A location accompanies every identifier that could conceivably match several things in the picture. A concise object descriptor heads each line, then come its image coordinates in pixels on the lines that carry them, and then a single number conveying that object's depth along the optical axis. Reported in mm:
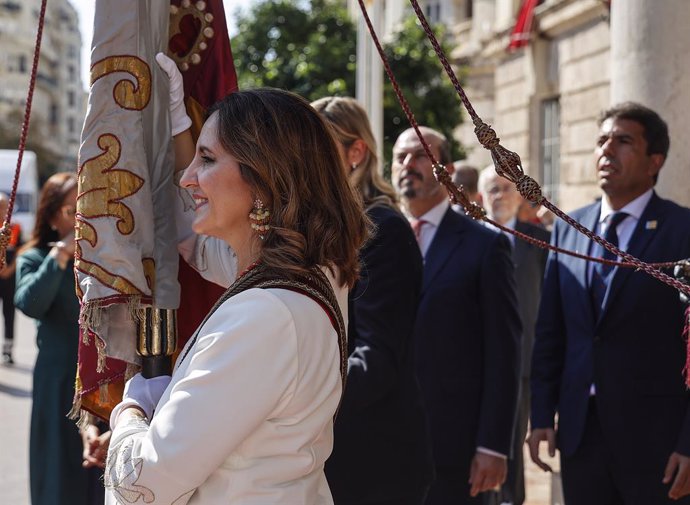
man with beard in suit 4578
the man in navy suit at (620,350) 3992
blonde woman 3525
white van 30656
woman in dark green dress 5273
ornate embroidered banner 2795
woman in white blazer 2182
